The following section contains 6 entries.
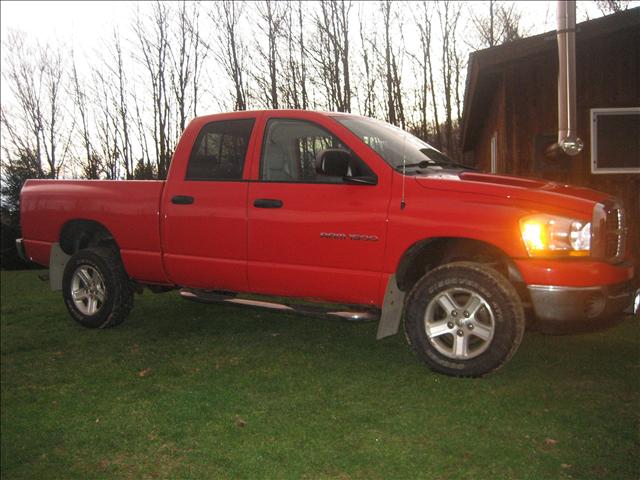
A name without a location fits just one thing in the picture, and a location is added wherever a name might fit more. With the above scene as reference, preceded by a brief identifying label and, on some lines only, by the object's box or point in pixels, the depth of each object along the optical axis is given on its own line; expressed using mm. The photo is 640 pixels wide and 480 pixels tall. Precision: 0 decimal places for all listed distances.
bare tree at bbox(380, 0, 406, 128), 11791
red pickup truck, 4480
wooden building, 8586
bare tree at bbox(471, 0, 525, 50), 15602
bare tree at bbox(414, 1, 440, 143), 14398
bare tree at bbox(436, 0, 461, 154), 15234
